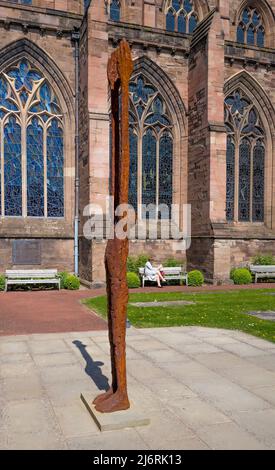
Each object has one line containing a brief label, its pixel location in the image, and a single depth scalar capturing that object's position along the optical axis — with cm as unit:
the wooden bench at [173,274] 1655
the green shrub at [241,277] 1722
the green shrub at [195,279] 1650
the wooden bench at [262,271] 1786
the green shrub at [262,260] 1844
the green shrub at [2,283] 1480
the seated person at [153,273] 1612
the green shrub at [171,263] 1788
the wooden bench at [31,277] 1491
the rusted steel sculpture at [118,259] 415
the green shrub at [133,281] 1569
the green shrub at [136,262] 1698
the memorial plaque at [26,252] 1622
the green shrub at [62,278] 1550
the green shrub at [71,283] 1527
